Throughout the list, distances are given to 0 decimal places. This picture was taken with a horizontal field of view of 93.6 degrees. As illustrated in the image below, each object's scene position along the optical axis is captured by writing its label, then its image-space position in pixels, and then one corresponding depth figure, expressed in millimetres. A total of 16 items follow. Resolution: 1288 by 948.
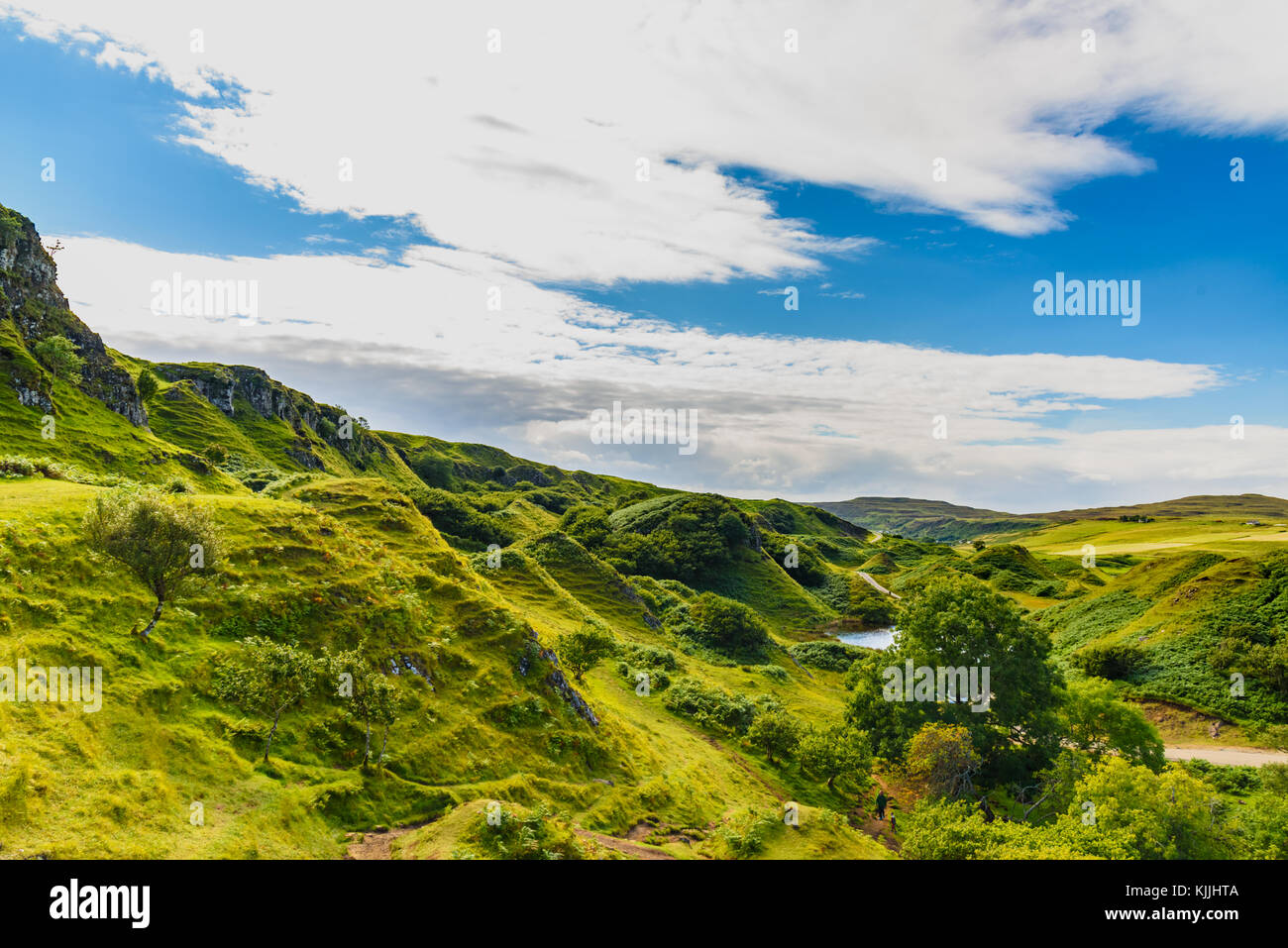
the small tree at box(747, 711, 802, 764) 54250
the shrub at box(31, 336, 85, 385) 87000
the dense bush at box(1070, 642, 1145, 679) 75688
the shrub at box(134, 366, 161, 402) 118062
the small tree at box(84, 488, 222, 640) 30438
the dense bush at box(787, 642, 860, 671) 100500
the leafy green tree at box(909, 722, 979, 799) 43781
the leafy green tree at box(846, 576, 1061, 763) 49906
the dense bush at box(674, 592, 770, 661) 91625
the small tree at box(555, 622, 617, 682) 51406
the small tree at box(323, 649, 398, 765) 29734
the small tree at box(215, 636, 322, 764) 28188
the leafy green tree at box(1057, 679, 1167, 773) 48188
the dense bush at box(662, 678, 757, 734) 58594
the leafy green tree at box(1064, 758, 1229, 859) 31438
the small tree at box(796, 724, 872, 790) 50531
